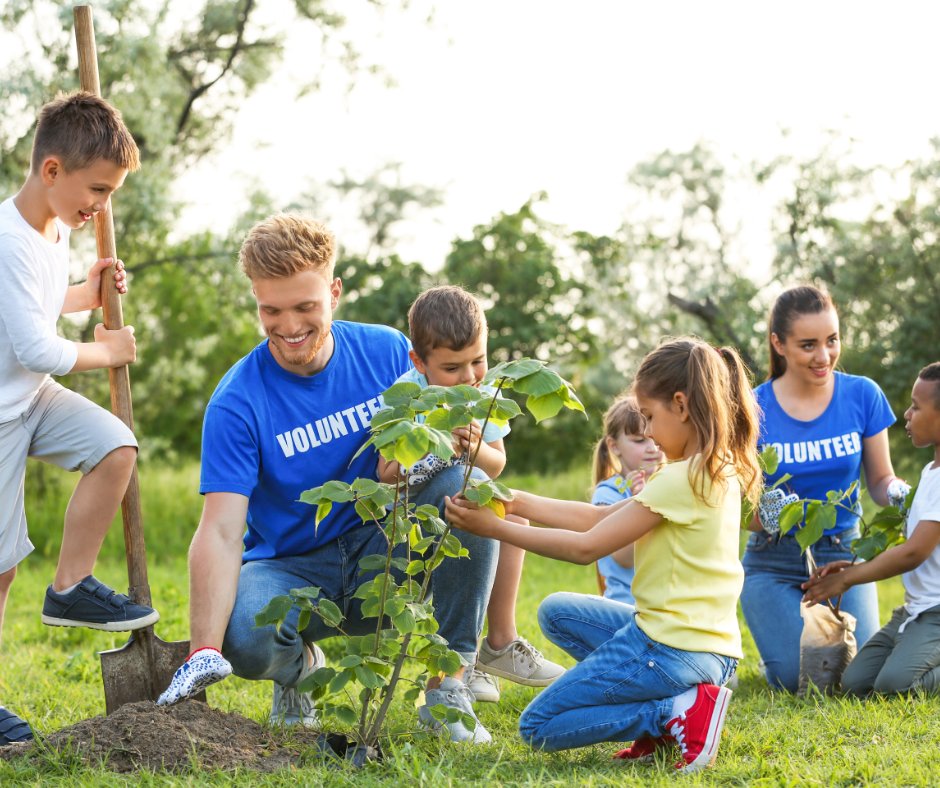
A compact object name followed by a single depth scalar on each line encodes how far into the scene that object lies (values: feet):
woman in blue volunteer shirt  15.08
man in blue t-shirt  11.52
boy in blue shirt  11.64
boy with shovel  11.49
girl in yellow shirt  10.33
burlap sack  14.20
